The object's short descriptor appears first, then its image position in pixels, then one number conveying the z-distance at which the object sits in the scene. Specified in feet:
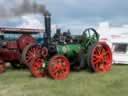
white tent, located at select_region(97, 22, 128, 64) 30.62
